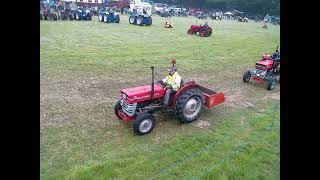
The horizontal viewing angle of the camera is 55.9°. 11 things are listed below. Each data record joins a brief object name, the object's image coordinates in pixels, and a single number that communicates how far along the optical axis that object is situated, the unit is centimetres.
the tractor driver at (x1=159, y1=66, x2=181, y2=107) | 682
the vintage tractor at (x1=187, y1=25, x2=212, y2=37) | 2330
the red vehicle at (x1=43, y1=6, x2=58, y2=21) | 2690
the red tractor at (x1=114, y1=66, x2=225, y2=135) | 640
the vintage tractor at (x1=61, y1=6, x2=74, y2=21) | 2866
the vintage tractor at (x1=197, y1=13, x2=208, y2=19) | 4923
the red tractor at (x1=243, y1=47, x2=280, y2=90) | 1029
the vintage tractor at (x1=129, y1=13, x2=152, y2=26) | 2817
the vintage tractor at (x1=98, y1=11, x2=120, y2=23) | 2905
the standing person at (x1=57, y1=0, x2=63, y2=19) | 3303
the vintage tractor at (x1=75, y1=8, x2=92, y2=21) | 2939
